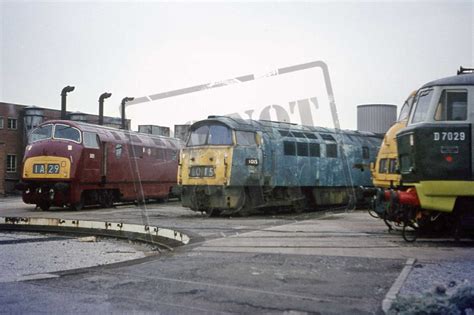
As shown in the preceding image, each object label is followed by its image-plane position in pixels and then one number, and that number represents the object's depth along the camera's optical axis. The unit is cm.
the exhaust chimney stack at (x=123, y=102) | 3350
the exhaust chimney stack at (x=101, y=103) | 3441
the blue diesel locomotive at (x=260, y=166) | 1512
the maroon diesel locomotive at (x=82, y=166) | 1770
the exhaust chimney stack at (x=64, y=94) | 3300
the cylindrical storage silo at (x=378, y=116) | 2422
